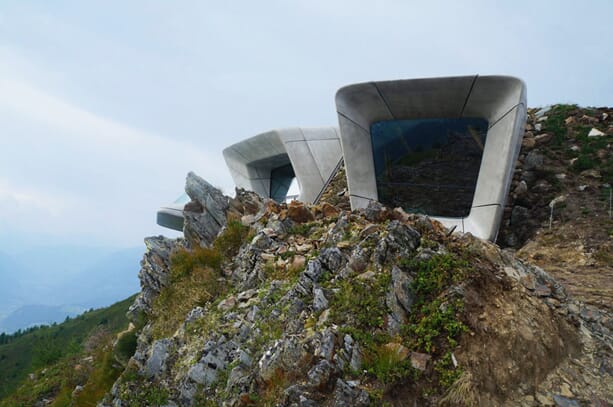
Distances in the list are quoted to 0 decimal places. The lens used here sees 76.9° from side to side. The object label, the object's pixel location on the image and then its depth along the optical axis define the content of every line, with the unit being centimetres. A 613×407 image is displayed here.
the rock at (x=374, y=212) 867
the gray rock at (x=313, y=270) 700
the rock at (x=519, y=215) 1404
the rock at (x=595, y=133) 1662
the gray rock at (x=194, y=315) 742
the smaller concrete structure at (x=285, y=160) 2125
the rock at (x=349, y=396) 474
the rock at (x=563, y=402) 486
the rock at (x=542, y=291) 651
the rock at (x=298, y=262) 780
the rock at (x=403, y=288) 600
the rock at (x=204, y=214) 1158
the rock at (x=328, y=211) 991
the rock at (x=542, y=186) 1474
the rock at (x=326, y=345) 529
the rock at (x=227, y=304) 741
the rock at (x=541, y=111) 1933
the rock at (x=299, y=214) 980
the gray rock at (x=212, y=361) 597
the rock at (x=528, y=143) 1714
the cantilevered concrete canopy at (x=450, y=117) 1239
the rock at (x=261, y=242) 887
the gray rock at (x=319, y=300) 625
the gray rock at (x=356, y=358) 515
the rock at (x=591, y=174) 1447
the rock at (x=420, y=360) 502
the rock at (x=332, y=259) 720
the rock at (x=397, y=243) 687
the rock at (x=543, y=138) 1722
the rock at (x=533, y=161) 1600
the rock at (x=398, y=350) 516
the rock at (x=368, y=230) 773
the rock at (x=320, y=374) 500
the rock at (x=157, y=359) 673
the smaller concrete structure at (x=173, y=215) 2230
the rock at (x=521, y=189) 1505
